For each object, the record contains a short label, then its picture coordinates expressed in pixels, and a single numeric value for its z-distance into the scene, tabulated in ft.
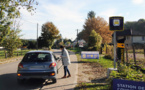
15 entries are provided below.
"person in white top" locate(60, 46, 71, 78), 24.44
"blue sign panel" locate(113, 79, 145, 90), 13.01
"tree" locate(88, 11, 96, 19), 254.57
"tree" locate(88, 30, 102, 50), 83.66
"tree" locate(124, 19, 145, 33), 225.68
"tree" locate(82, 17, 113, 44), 127.34
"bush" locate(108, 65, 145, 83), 14.59
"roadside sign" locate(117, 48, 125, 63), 30.99
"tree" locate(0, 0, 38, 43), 43.42
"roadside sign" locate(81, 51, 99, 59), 46.48
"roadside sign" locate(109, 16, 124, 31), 22.00
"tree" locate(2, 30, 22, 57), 65.43
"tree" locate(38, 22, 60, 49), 145.28
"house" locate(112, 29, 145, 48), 149.69
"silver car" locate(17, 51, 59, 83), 19.61
